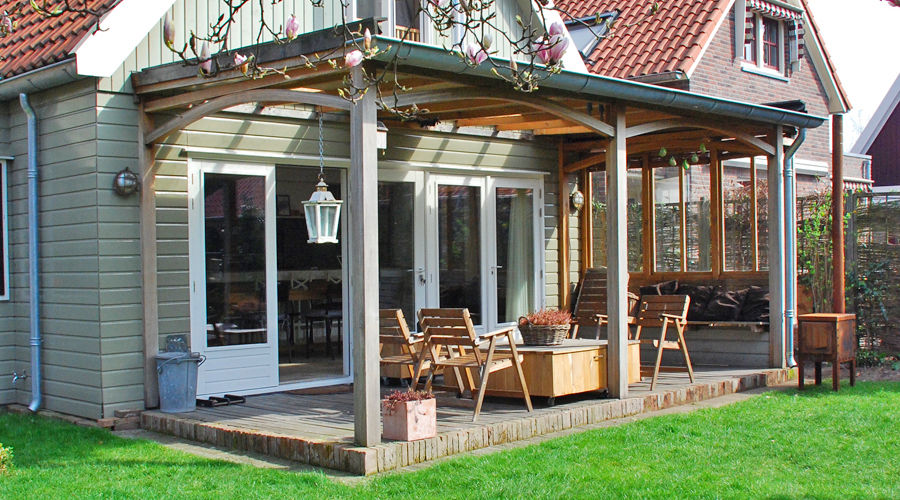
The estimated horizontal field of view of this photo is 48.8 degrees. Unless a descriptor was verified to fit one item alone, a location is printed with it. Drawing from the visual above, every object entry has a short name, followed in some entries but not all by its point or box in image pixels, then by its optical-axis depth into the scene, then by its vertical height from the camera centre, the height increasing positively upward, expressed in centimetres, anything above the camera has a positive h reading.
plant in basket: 814 -52
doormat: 878 -109
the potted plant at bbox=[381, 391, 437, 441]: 626 -95
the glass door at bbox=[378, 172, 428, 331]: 981 +24
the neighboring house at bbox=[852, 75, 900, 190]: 2403 +289
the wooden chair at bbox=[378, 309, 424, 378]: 777 -56
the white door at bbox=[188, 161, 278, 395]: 835 -5
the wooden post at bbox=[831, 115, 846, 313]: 985 +47
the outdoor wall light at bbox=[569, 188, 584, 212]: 1152 +76
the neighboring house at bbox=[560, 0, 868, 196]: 1443 +335
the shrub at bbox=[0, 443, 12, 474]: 592 -111
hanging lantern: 743 +41
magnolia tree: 412 +112
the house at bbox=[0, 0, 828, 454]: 718 +65
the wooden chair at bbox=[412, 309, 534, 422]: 713 -56
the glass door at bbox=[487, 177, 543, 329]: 1080 +16
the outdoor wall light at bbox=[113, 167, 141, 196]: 778 +70
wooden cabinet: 780 -86
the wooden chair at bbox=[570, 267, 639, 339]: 991 -39
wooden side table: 901 -74
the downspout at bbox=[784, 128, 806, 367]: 1016 +11
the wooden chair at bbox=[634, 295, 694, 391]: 873 -47
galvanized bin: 775 -88
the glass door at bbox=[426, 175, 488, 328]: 1014 +24
